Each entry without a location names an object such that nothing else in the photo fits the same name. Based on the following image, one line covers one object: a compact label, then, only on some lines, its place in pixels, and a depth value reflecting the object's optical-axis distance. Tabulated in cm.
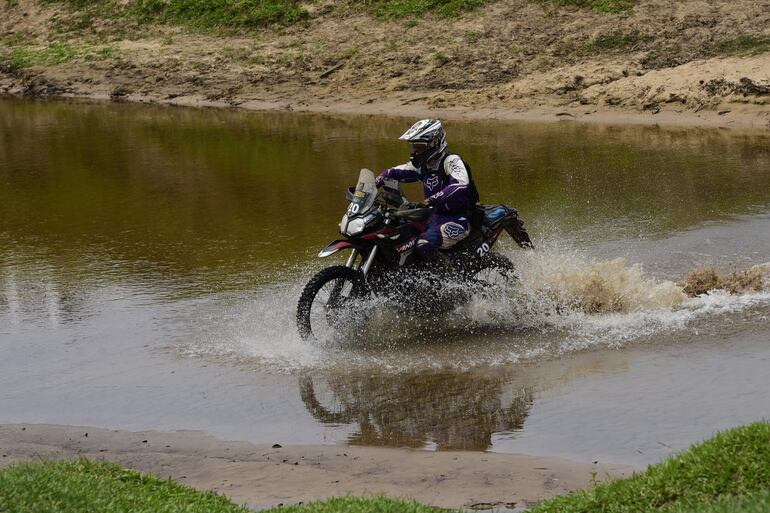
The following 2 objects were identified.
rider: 1653
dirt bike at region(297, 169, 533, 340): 1592
